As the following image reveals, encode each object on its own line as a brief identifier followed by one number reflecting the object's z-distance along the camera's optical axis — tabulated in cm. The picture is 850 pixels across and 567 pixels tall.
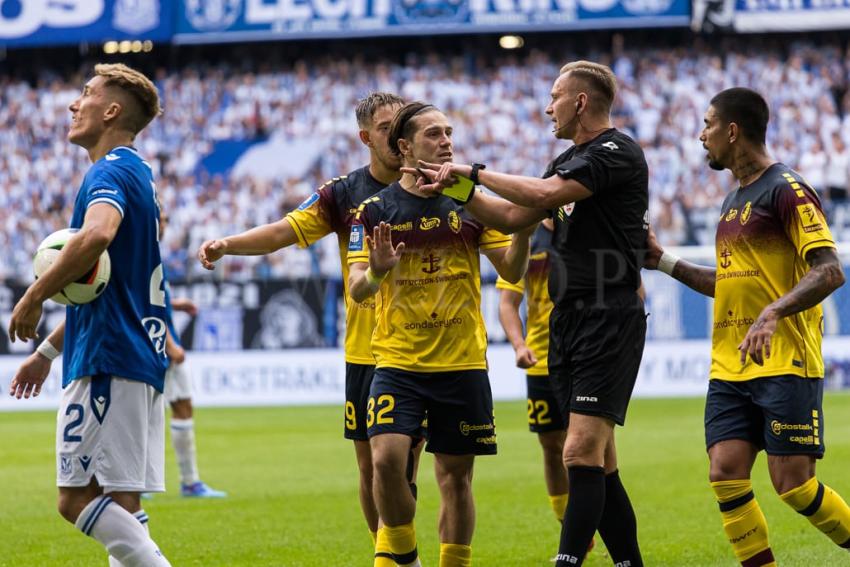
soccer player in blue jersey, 1052
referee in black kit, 1160
